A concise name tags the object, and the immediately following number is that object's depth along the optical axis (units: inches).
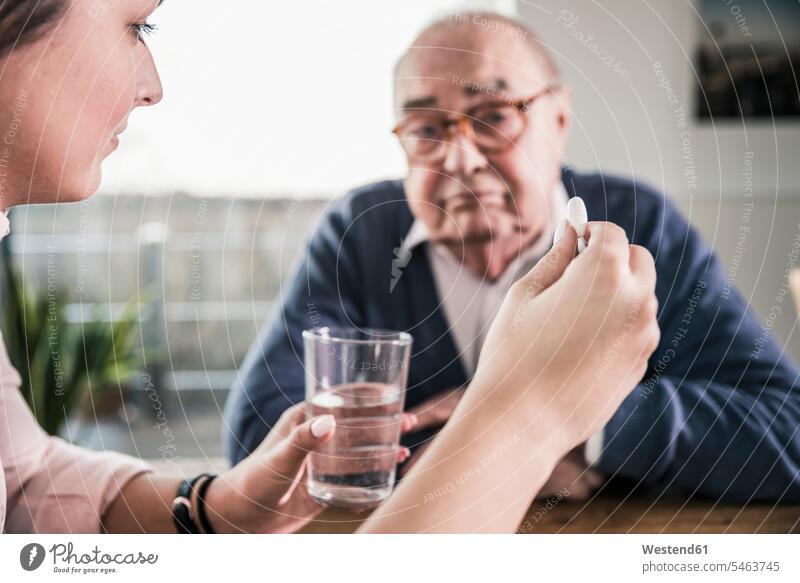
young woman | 12.8
